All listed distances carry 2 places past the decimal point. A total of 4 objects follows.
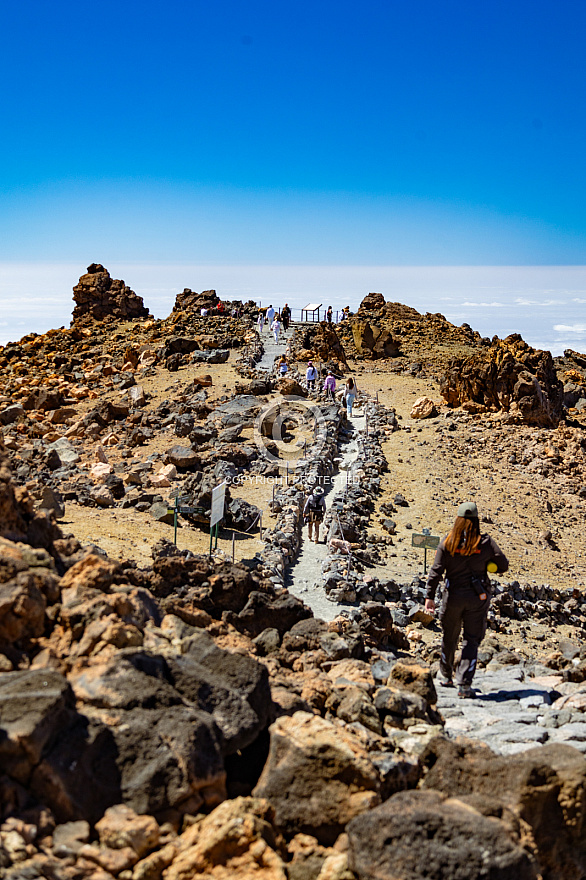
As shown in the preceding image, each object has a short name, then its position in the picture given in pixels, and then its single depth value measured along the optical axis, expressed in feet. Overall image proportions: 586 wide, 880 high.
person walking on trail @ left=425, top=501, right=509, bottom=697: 23.43
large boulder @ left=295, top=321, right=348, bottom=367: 107.65
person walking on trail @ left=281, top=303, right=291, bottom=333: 131.54
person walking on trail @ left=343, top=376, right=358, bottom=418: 84.28
